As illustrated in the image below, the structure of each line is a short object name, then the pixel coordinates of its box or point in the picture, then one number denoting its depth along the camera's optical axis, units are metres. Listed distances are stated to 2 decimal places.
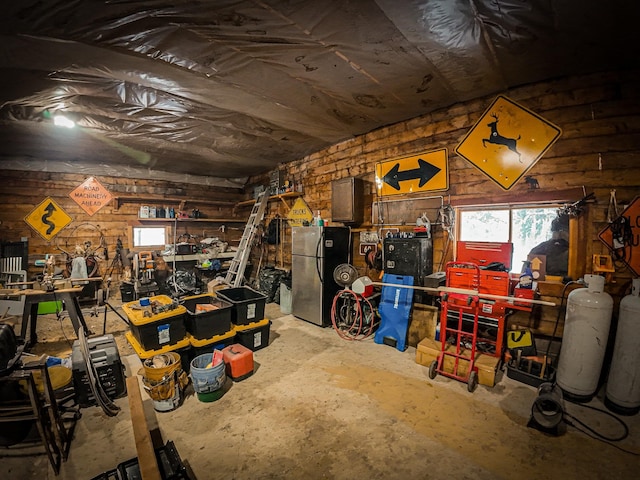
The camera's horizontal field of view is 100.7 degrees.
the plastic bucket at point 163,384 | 2.30
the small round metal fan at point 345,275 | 3.97
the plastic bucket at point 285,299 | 5.07
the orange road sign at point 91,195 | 5.85
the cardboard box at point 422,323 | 3.37
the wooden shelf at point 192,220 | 6.53
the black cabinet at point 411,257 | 3.48
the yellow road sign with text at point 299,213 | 5.61
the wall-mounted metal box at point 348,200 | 4.30
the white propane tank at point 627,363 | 2.19
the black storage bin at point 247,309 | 3.29
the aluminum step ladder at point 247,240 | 6.20
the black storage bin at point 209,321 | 2.90
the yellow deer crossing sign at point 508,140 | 2.88
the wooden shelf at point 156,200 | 6.25
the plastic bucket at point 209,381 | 2.39
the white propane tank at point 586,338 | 2.31
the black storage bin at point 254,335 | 3.29
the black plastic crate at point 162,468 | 1.41
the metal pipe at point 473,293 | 2.59
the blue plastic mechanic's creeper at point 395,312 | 3.47
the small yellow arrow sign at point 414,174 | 3.57
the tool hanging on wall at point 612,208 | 2.53
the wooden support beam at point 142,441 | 1.31
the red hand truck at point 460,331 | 2.65
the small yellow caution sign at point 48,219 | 5.48
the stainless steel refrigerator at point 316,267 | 4.29
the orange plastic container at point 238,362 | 2.72
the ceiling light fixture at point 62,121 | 3.49
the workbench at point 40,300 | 3.25
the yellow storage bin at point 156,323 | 2.63
